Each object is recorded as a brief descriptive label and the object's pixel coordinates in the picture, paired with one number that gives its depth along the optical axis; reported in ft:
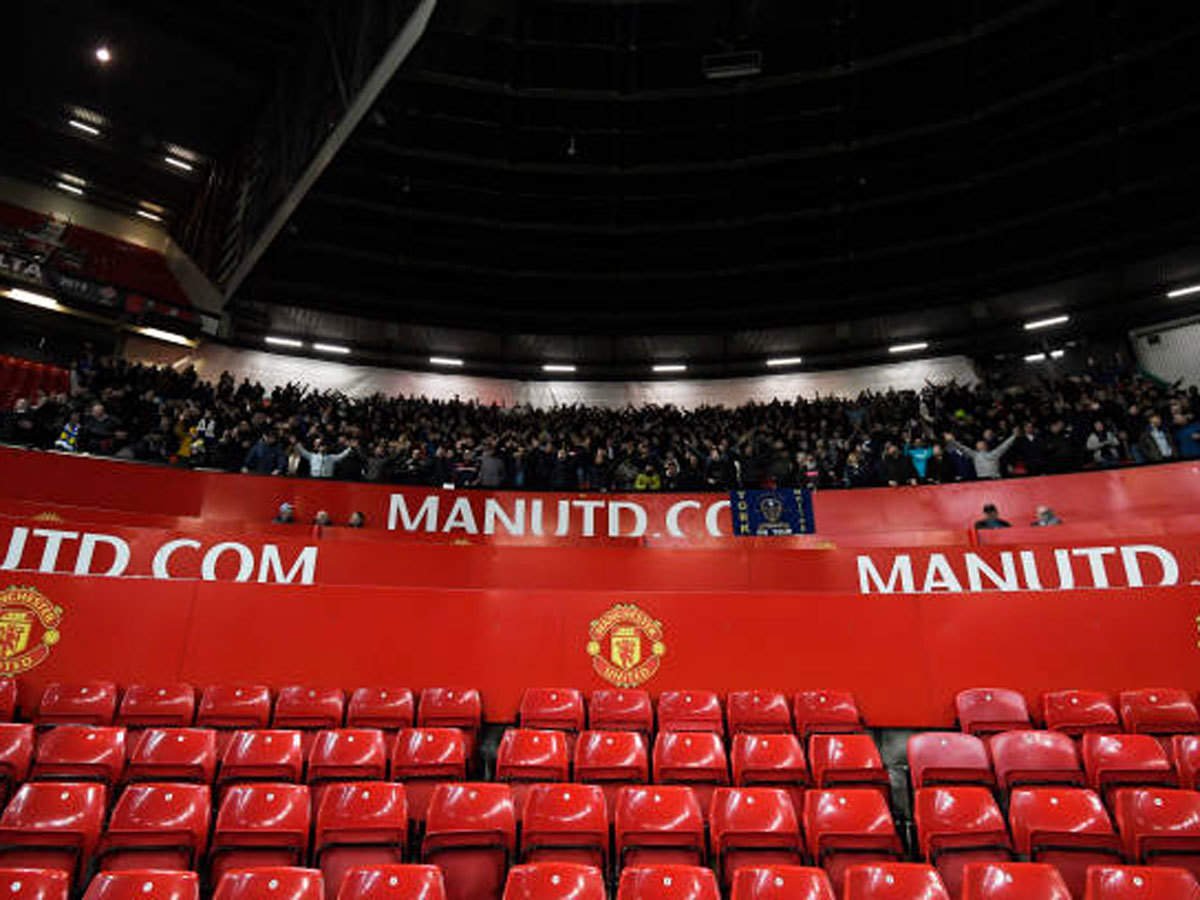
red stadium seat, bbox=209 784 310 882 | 13.01
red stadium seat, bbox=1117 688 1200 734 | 17.43
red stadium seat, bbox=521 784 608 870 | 13.66
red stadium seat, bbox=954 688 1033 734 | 18.49
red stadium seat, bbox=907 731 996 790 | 16.24
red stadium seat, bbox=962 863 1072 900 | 10.91
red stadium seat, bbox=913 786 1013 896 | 13.53
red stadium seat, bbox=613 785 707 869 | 13.67
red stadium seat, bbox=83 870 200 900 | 10.22
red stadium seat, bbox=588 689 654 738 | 19.34
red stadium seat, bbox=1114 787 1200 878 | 13.01
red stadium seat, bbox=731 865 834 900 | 10.99
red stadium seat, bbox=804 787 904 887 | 13.71
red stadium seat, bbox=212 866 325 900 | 10.50
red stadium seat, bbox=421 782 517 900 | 13.33
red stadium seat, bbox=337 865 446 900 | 10.79
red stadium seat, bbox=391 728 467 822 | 16.28
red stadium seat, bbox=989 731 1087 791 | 15.66
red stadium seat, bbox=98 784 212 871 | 12.78
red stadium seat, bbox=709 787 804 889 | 13.62
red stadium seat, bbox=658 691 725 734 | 19.16
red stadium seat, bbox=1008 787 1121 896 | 13.30
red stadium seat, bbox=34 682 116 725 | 17.48
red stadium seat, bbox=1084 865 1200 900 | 10.48
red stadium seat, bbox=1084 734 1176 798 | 15.24
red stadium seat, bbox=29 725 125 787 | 14.99
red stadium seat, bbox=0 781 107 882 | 12.50
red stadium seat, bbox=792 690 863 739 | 18.81
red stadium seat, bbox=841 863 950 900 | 11.14
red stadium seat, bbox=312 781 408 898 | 13.29
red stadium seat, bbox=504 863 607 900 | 11.03
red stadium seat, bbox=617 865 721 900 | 11.12
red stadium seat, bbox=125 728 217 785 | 15.30
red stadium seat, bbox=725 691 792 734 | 18.94
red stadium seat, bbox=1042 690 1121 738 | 17.79
